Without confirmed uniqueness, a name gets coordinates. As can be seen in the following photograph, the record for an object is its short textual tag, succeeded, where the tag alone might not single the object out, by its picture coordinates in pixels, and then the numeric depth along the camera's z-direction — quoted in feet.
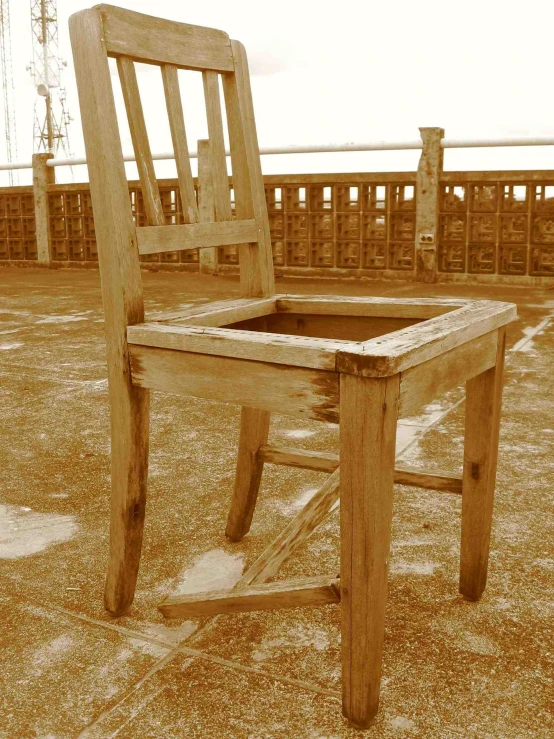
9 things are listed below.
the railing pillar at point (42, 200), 27.99
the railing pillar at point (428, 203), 20.57
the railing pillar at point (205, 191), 23.02
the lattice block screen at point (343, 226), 21.53
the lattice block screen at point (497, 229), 19.90
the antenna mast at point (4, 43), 64.54
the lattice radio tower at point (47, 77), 64.80
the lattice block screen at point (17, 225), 29.12
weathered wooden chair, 3.51
